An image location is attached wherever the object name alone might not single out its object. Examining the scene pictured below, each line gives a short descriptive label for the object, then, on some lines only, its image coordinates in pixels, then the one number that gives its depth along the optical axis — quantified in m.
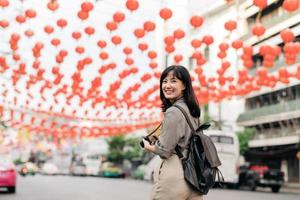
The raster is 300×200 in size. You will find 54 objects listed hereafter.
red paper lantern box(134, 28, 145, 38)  15.46
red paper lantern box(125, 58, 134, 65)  19.09
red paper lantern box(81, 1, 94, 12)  13.64
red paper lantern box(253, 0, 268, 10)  12.61
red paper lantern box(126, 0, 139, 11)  13.25
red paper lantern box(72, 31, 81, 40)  16.23
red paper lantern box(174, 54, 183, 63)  18.61
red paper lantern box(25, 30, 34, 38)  16.88
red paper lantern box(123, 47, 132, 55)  17.45
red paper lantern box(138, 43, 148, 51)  16.92
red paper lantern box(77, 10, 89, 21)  14.09
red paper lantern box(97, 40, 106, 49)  16.73
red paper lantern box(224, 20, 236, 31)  15.52
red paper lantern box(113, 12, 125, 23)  14.24
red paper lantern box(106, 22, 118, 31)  14.98
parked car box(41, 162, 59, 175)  60.18
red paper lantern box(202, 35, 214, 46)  16.39
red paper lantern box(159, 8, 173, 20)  14.31
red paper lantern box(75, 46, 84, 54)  17.35
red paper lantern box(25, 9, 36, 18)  14.59
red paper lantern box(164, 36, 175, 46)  16.22
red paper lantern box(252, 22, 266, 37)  15.75
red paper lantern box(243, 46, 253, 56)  17.70
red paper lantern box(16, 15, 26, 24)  15.30
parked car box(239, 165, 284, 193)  28.78
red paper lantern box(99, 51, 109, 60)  17.88
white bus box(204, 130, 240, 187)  30.12
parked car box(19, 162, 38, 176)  55.39
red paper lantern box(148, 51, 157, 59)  17.98
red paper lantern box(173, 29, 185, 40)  15.68
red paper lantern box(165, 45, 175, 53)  16.75
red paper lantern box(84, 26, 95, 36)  15.58
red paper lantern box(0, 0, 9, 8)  13.59
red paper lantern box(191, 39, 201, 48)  17.00
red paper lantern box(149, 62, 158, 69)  19.77
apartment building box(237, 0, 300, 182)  39.75
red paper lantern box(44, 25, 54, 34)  15.84
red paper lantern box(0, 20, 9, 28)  15.54
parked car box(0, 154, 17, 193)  17.61
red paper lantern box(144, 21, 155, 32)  15.09
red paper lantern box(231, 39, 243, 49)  16.41
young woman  3.71
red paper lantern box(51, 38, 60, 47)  16.79
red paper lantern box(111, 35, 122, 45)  16.05
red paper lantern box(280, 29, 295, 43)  15.53
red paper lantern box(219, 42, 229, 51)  17.70
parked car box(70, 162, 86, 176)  58.47
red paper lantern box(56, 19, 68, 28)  15.15
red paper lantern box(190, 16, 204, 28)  14.51
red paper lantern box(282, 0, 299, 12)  13.12
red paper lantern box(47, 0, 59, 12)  14.59
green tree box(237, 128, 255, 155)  43.19
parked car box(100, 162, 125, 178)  56.28
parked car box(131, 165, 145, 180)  49.22
